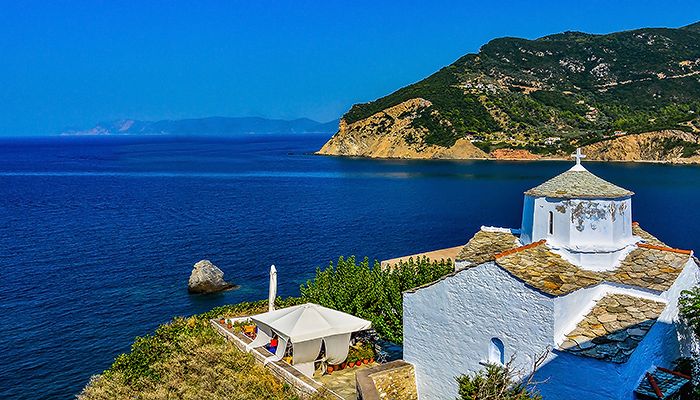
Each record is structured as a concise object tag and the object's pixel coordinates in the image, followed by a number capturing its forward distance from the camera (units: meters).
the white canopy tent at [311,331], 19.44
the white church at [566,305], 14.20
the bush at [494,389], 13.09
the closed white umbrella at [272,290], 24.48
